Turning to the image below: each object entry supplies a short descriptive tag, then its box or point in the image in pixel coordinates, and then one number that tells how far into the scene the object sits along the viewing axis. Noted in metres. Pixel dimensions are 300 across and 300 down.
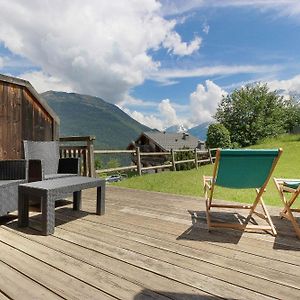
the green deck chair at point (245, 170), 2.90
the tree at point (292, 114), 35.47
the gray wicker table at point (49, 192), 2.88
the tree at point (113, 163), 70.64
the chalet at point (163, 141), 39.94
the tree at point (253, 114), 33.25
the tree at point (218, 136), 24.00
